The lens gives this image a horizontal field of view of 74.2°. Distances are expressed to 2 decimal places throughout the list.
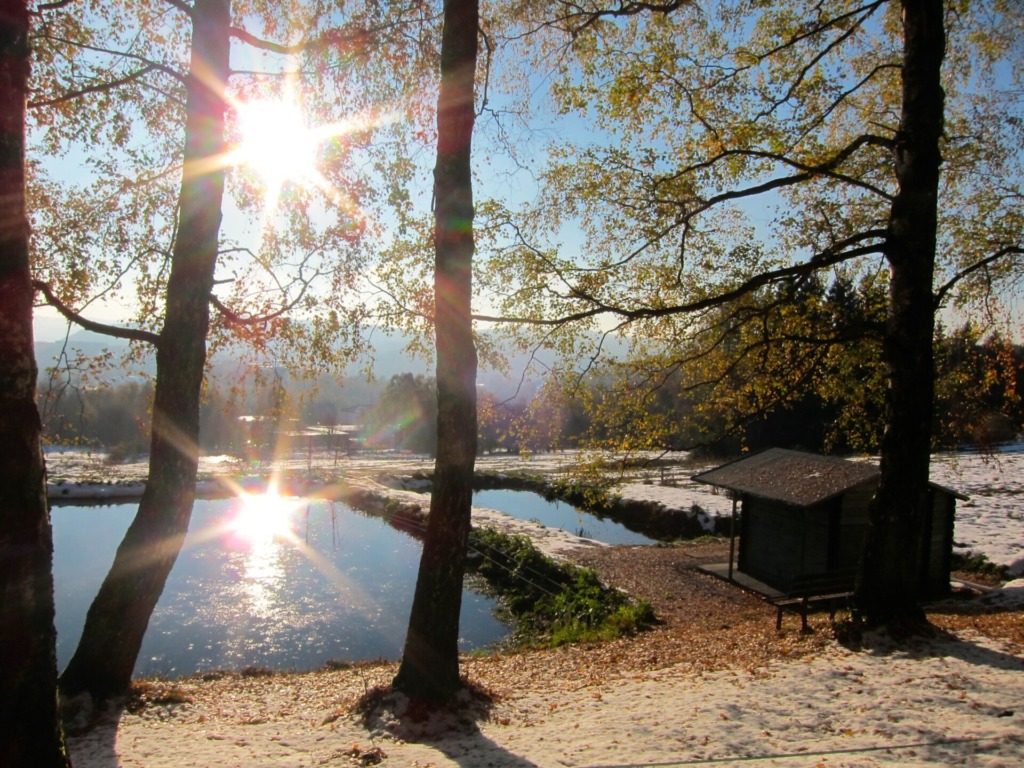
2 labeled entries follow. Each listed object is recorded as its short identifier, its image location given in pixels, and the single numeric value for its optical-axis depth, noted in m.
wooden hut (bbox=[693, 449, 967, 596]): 13.35
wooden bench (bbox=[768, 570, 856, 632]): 9.76
